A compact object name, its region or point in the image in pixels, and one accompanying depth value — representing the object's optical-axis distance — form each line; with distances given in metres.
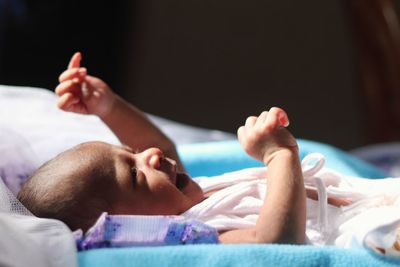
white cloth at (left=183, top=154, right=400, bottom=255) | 1.01
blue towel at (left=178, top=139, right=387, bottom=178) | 1.23
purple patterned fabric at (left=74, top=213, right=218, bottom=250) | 0.95
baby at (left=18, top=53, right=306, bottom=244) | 0.96
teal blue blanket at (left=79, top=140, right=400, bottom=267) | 0.91
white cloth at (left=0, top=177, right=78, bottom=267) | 0.90
